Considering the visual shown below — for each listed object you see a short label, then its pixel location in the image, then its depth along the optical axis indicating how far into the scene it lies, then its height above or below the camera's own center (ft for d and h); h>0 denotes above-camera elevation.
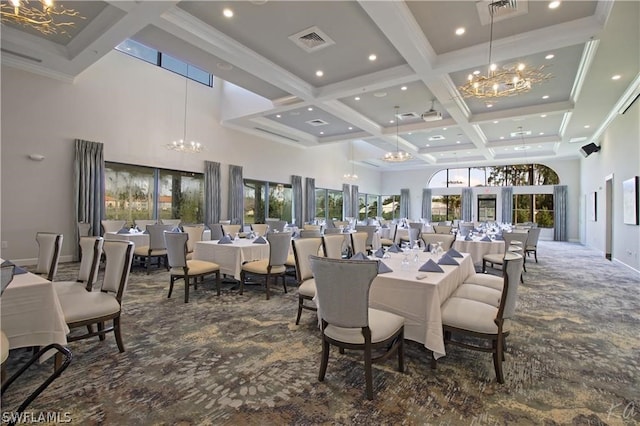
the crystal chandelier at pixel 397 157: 35.73 +6.66
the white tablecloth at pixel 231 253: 16.06 -2.16
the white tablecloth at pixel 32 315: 6.70 -2.28
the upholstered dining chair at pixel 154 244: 19.74 -1.99
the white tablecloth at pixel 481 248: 20.37 -2.19
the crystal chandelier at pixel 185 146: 26.76 +5.92
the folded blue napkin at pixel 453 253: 12.34 -1.55
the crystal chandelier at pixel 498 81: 14.70 +6.74
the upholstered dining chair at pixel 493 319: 7.66 -2.68
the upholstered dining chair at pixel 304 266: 10.93 -2.01
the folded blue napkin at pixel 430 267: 9.60 -1.66
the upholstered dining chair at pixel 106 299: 8.24 -2.50
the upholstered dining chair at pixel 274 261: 14.83 -2.30
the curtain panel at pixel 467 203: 56.39 +2.14
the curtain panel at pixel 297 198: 43.04 +2.24
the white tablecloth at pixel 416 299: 8.18 -2.39
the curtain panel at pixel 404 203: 62.75 +2.33
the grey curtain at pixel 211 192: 32.55 +2.29
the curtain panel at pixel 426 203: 60.54 +2.26
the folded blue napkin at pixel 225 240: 17.44 -1.50
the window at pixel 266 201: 38.27 +1.69
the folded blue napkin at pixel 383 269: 9.39 -1.68
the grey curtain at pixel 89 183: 23.86 +2.34
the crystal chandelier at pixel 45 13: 10.54 +10.61
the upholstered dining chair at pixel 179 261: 14.10 -2.21
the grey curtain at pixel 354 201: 55.52 +2.39
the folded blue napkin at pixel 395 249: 13.47 -1.55
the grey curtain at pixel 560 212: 48.32 +0.48
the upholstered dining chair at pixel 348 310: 6.81 -2.19
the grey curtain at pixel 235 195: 34.91 +2.17
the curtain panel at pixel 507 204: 52.60 +1.85
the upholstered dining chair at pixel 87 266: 10.08 -1.80
